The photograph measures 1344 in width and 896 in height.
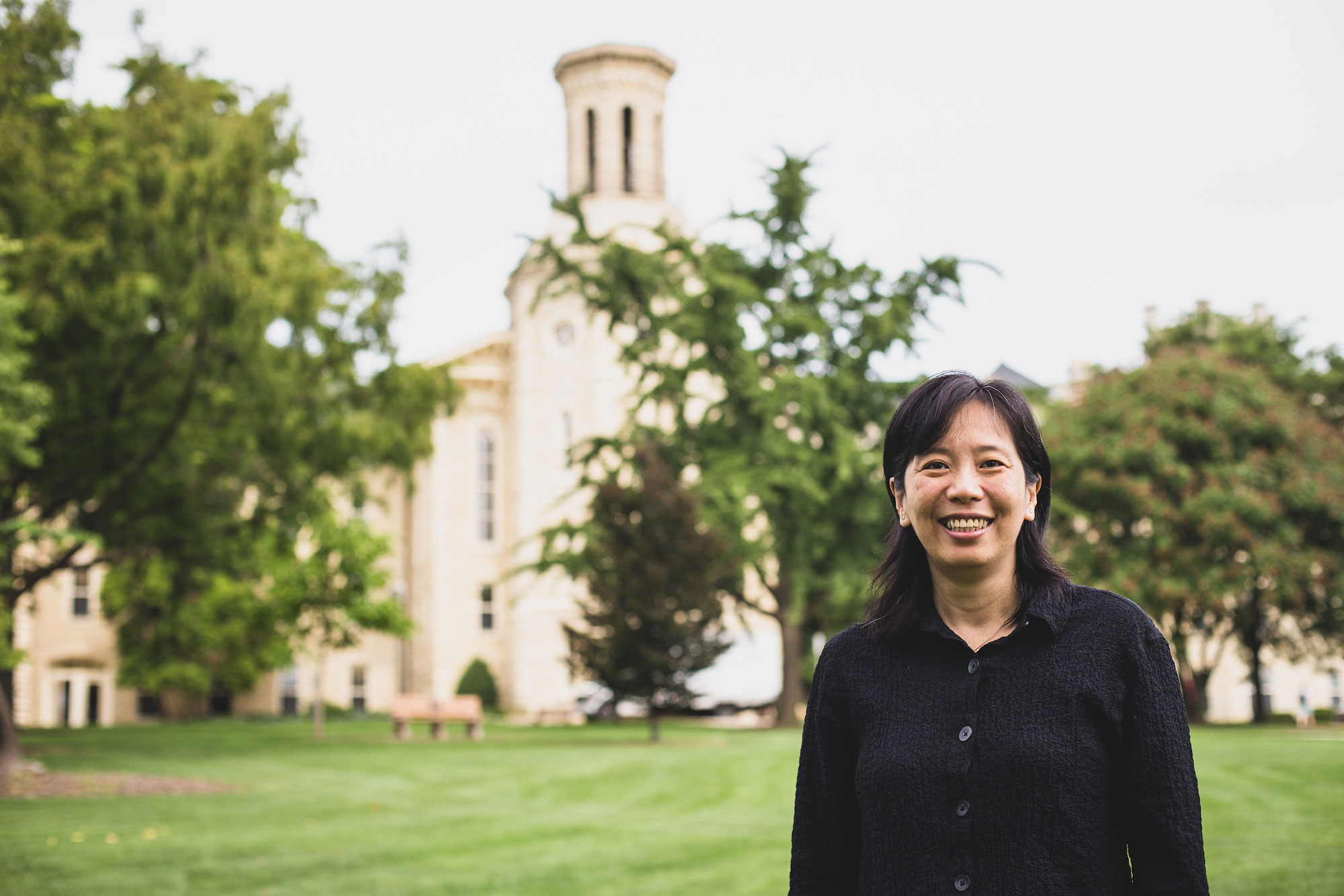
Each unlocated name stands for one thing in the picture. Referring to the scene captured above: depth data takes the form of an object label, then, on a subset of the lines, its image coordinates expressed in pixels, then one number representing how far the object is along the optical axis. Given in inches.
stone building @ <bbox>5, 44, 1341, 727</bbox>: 1803.6
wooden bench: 1122.7
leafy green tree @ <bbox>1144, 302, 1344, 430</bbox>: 1537.9
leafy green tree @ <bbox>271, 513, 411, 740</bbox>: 1112.8
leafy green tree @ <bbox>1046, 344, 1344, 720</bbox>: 1295.5
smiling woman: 93.4
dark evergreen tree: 987.3
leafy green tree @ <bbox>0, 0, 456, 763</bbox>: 730.8
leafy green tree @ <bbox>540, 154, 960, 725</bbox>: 1018.1
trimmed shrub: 1844.2
